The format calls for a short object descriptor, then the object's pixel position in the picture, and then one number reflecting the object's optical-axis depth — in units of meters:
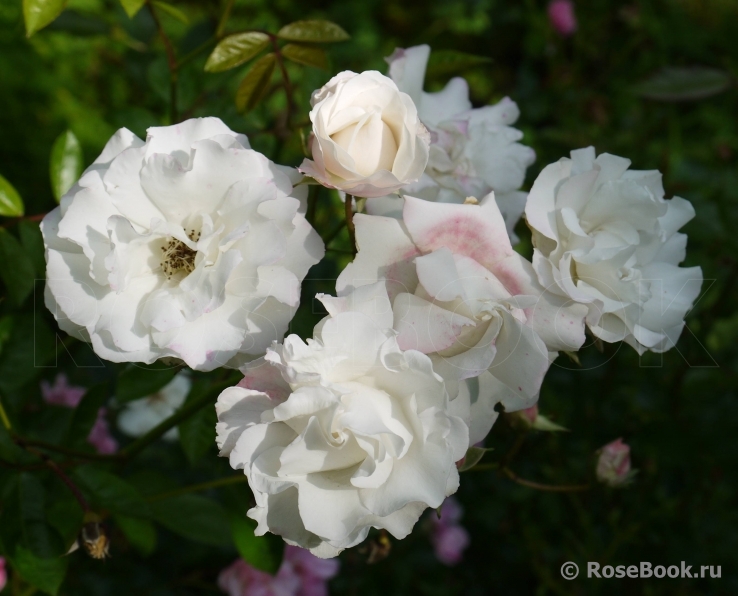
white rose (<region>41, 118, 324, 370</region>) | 0.28
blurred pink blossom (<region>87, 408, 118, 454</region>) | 0.46
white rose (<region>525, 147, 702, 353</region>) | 0.30
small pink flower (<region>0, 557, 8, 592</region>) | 0.40
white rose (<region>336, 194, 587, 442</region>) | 0.27
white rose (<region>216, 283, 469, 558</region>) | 0.27
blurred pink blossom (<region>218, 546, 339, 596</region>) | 0.46
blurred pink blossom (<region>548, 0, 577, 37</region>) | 0.93
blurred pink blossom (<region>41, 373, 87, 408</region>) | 0.45
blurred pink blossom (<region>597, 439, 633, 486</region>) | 0.38
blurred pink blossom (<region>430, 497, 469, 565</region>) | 0.58
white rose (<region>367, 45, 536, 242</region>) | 0.32
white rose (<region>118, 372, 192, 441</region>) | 0.47
